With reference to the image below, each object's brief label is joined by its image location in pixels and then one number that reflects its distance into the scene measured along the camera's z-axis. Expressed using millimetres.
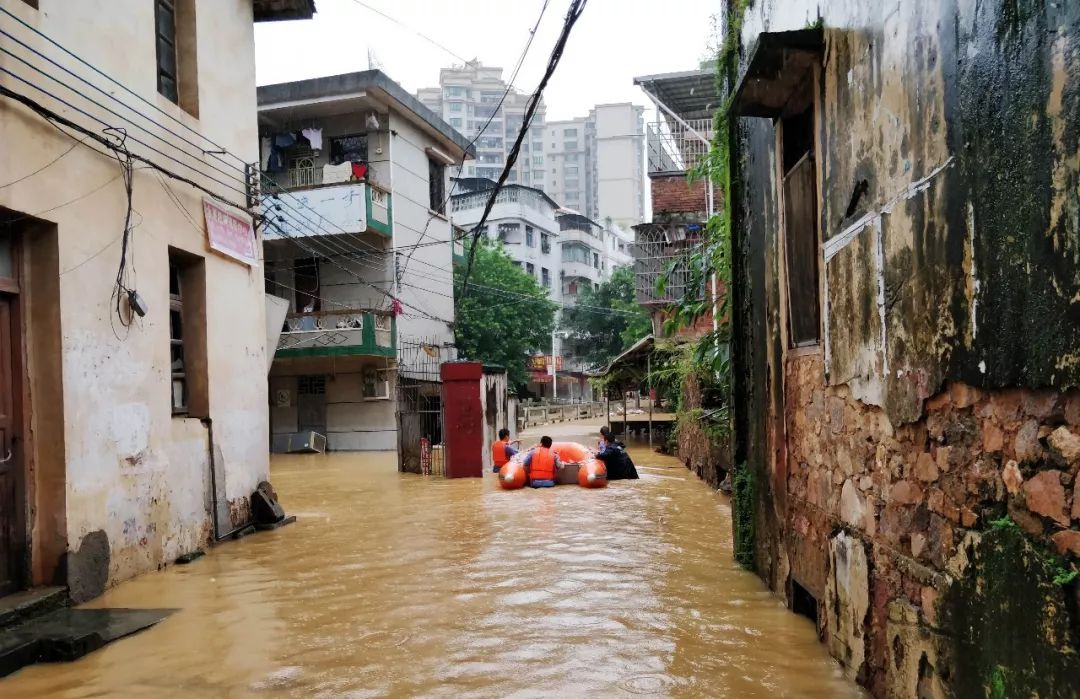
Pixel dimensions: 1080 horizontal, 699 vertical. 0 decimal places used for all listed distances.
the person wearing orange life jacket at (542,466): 13258
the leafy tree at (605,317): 44062
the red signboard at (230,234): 8539
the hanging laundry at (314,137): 22500
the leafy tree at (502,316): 30938
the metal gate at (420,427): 16094
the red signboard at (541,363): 39219
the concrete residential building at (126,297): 5887
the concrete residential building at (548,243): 44125
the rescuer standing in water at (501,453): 14953
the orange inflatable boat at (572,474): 13156
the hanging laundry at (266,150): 23203
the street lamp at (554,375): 43281
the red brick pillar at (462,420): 15133
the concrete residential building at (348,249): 21516
